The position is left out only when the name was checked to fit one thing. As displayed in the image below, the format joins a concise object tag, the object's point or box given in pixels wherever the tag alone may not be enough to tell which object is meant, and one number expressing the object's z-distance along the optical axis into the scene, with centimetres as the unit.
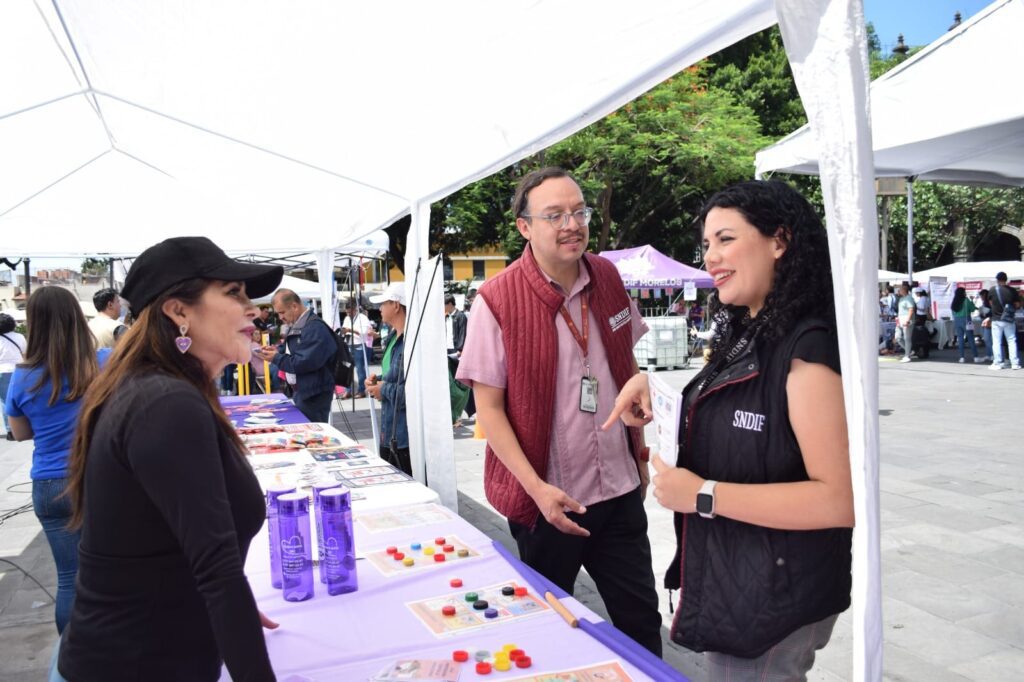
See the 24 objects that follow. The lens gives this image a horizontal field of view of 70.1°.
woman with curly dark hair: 136
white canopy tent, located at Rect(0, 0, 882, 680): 131
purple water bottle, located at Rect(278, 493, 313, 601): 184
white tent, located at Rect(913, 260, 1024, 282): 2245
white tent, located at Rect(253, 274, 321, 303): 1723
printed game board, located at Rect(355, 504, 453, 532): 270
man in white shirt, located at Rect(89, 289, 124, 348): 595
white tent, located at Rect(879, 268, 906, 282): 2345
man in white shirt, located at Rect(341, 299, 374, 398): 1007
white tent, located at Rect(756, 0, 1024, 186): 287
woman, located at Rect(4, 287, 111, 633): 312
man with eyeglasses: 228
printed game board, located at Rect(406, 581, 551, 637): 181
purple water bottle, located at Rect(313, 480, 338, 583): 198
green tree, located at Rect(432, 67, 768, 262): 2031
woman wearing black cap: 114
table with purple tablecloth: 161
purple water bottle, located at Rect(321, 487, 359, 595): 193
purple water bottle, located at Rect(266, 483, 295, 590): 199
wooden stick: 177
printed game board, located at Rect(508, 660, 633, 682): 153
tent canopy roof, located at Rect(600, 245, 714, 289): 1703
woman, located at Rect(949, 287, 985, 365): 1533
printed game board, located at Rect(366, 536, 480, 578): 223
